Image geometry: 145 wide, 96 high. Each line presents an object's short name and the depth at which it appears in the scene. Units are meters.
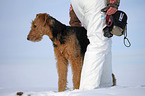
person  5.52
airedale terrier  6.42
